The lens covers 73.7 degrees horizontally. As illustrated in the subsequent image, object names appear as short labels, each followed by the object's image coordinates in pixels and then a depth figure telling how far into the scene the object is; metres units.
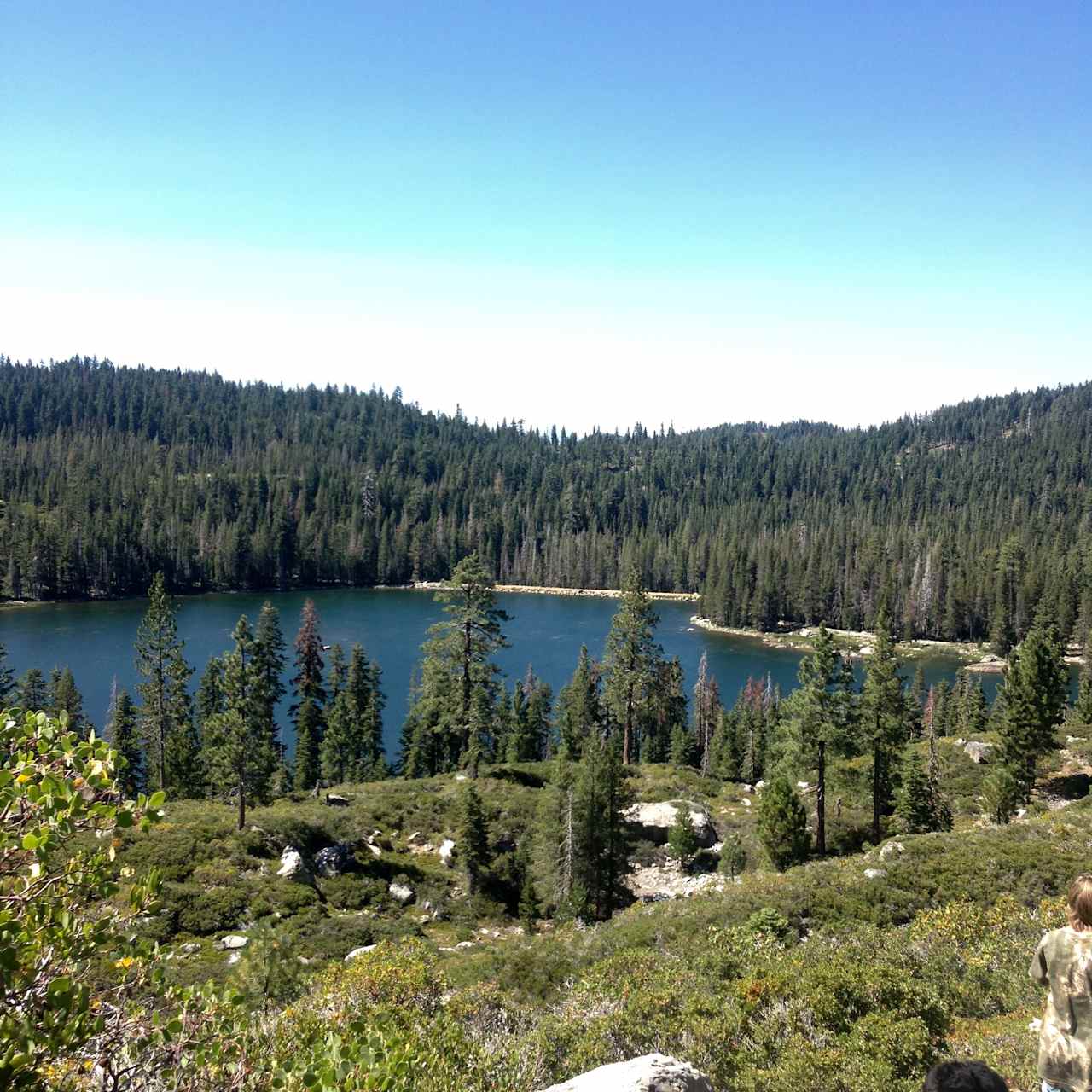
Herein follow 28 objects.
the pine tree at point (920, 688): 79.35
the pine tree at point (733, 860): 29.80
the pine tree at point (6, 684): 54.39
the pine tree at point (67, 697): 62.03
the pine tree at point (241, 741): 31.36
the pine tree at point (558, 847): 27.65
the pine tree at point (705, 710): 74.12
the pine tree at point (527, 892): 28.25
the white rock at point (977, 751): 44.25
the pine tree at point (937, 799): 33.66
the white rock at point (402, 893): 28.22
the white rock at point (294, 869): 27.28
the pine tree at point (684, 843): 32.38
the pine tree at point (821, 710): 32.25
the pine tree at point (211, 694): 61.99
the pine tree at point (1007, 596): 117.50
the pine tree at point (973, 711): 64.12
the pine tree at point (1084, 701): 56.41
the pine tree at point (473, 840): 29.33
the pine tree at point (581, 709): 63.13
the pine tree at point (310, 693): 61.94
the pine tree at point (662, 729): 66.69
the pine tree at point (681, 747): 64.06
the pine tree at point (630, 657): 42.47
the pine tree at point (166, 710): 46.47
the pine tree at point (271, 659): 53.41
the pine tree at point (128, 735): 50.59
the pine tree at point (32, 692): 57.69
